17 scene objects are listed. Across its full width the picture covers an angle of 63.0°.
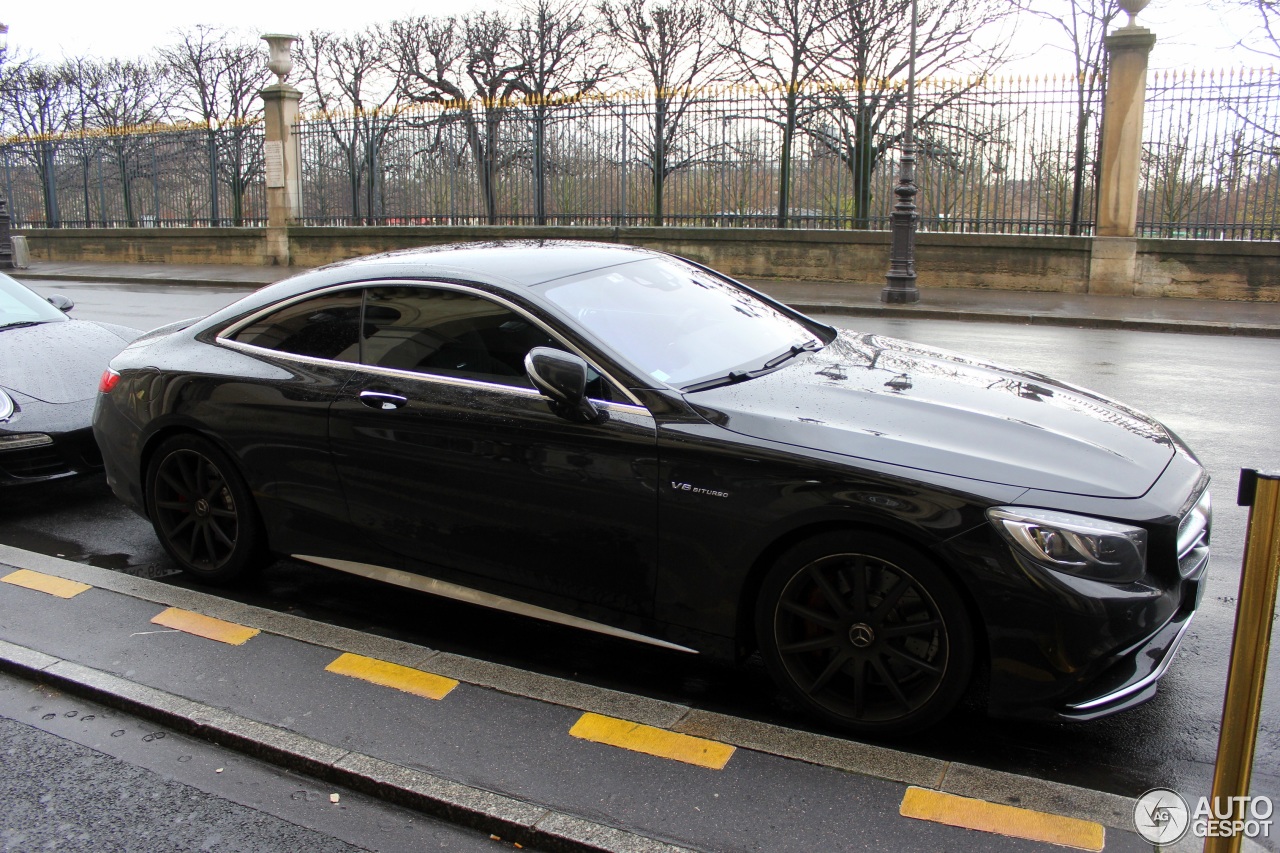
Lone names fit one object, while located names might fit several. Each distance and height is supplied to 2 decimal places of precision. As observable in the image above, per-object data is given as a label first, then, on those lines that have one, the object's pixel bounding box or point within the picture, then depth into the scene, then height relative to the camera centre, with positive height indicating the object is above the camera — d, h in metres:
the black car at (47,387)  5.56 -0.83
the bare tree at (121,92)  46.44 +6.48
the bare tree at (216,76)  46.12 +7.19
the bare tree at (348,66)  45.16 +7.53
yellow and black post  2.08 -0.80
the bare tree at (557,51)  39.75 +7.28
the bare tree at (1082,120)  16.91 +1.98
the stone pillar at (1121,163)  16.34 +1.27
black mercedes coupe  2.95 -0.76
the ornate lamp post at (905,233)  15.95 +0.15
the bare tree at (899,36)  28.72 +5.69
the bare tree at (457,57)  41.72 +7.43
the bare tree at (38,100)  44.25 +5.99
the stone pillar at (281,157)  23.50 +1.87
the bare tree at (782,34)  30.19 +6.16
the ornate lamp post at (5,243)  25.36 -0.12
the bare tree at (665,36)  34.41 +6.90
